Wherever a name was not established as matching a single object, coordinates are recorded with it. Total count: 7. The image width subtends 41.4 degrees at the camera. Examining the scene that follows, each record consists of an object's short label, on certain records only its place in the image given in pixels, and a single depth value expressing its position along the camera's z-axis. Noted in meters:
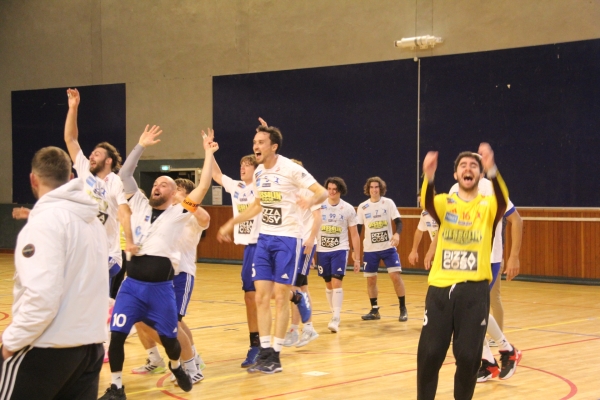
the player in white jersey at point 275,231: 7.66
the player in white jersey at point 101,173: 7.54
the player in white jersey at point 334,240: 10.91
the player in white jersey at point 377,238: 11.53
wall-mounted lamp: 18.53
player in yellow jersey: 5.21
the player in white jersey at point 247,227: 8.29
